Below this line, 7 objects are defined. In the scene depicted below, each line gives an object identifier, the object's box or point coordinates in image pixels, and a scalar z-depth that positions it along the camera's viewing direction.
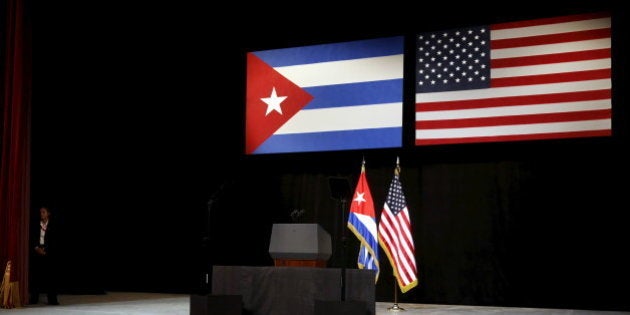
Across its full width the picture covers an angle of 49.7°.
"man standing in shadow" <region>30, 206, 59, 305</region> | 8.35
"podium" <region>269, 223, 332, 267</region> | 6.98
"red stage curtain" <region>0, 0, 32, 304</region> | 8.41
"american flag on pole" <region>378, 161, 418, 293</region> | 8.21
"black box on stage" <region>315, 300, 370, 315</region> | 5.51
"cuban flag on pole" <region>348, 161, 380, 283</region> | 8.27
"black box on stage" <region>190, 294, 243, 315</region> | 5.96
